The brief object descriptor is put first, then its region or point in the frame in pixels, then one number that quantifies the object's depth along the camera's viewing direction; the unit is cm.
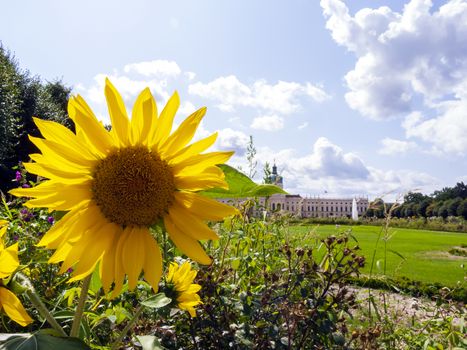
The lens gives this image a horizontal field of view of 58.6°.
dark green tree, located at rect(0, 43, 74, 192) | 1638
